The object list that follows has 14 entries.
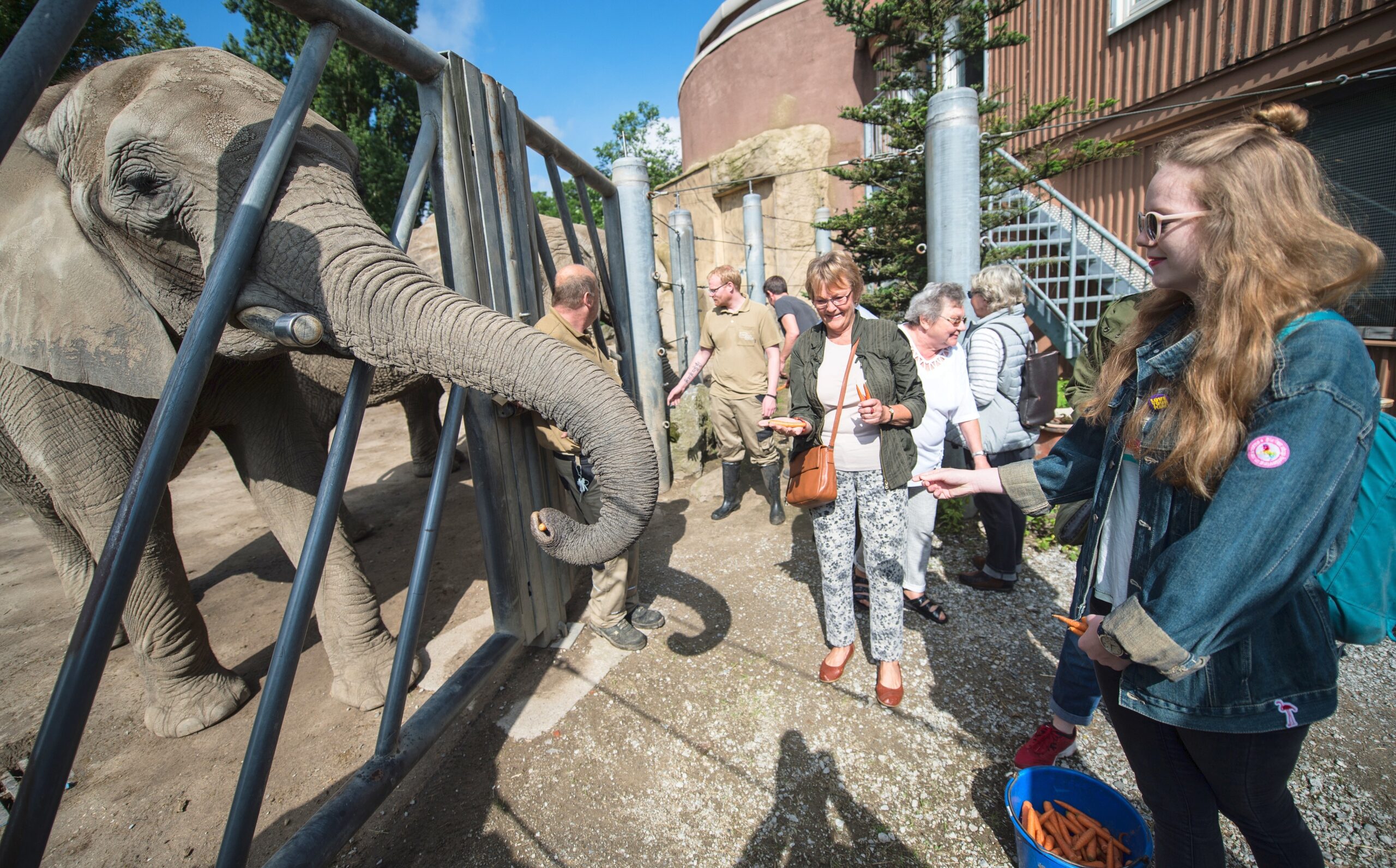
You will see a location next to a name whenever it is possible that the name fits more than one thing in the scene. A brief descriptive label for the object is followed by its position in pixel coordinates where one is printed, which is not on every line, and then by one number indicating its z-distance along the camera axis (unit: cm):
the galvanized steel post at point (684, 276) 846
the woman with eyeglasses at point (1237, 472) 111
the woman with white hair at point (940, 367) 317
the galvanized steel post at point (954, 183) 444
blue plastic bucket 184
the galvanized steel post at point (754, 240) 1069
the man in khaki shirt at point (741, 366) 516
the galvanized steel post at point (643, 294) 569
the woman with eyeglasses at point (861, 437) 276
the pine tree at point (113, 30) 1002
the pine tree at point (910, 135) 591
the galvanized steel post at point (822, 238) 1085
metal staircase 677
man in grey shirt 566
